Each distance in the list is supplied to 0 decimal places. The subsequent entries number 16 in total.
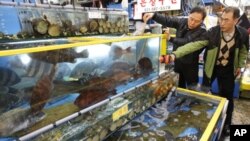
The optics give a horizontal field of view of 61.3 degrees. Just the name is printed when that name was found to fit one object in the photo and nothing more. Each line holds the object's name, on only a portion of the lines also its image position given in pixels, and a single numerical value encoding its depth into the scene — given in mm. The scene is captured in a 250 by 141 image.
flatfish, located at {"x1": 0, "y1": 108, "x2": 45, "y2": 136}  895
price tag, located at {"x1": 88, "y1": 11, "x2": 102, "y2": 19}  1801
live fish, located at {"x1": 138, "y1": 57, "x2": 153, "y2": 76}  1703
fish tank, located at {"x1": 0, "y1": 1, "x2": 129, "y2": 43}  1321
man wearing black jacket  2188
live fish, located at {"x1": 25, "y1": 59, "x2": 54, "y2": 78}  915
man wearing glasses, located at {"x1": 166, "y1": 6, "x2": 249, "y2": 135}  2047
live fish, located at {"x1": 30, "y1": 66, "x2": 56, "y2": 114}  1005
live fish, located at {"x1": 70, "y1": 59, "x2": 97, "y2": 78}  1218
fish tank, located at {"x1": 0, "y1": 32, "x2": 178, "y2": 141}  905
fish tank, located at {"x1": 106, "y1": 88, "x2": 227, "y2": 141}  1331
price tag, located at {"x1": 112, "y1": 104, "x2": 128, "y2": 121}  1231
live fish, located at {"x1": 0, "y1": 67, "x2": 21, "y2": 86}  840
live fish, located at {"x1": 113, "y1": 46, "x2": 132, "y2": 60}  1406
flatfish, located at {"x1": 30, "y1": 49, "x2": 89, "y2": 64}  908
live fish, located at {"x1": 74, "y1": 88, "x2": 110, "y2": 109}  1190
